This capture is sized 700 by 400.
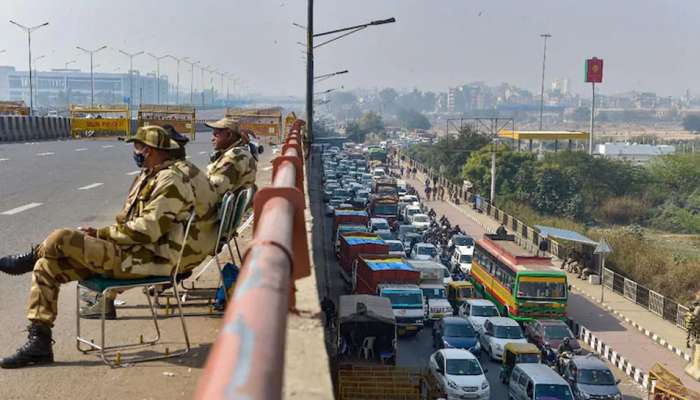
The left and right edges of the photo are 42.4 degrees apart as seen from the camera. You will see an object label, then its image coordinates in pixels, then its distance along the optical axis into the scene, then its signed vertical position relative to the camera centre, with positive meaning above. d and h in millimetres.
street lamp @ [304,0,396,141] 23778 +1374
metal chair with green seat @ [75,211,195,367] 4836 -988
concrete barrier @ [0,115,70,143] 27266 -839
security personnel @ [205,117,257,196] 7312 -456
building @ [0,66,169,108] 185075 +779
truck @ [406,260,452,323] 23922 -4920
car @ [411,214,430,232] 41216 -5210
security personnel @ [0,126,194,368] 4727 -787
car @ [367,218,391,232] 36500 -4775
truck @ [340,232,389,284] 24484 -3808
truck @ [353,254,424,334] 21844 -4373
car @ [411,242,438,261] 31578 -5058
